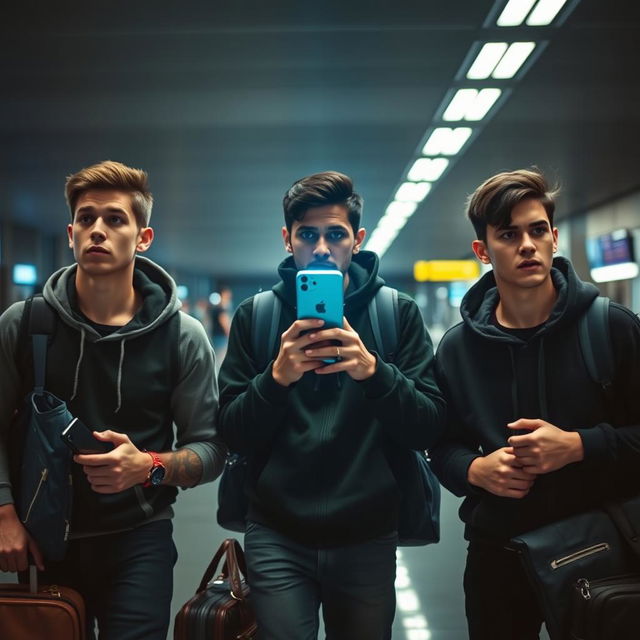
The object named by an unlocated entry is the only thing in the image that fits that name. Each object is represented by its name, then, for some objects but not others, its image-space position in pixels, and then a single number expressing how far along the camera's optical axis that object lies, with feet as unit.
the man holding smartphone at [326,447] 7.26
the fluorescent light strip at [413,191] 39.51
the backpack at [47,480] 7.28
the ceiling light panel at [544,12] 16.38
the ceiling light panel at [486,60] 19.03
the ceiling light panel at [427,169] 33.81
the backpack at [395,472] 8.02
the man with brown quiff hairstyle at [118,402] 7.55
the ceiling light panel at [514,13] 16.35
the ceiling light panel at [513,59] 19.08
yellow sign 85.76
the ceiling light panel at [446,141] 28.32
